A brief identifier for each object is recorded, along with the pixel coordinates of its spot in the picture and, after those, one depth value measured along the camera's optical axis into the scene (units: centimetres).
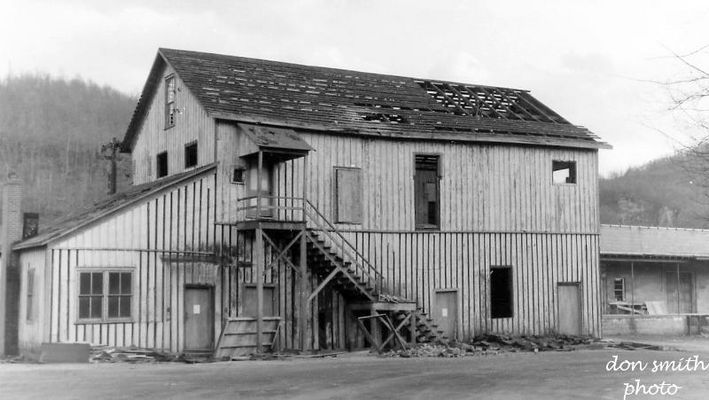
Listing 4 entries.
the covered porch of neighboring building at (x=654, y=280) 4303
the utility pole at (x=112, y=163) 3891
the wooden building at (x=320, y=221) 2789
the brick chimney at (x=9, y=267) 2928
